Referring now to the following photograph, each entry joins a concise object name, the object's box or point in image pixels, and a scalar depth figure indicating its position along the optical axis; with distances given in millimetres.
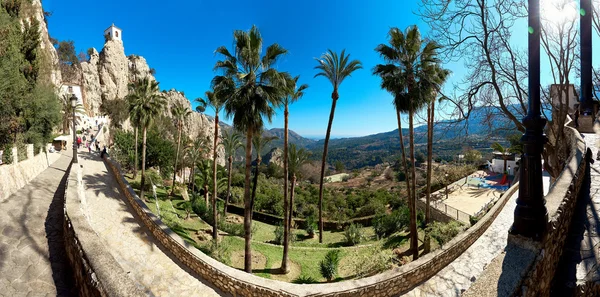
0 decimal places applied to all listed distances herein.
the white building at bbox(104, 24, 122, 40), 76375
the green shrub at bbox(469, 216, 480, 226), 11859
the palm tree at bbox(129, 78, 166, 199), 21875
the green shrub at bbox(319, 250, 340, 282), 11250
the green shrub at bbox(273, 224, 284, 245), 18550
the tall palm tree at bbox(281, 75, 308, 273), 12865
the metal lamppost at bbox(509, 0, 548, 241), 3465
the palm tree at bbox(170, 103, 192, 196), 31125
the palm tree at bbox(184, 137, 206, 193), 29781
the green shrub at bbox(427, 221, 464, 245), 11805
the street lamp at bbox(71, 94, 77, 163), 15385
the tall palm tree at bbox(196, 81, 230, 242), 10453
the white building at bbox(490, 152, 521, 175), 32475
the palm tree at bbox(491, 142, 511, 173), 29989
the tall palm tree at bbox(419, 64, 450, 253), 12062
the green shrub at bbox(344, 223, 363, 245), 17422
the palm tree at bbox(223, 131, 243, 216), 23577
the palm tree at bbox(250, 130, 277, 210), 18975
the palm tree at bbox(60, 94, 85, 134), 40031
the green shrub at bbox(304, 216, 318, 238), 21453
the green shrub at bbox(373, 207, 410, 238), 18562
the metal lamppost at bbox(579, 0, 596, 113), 7449
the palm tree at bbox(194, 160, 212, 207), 24641
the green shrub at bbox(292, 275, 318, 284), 11782
